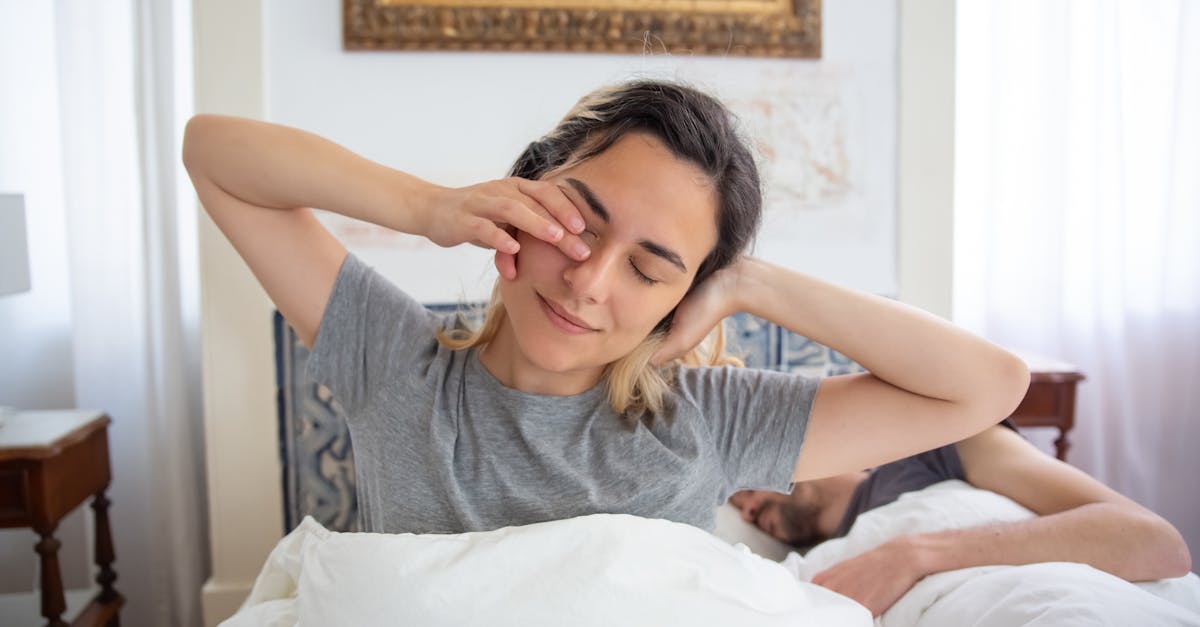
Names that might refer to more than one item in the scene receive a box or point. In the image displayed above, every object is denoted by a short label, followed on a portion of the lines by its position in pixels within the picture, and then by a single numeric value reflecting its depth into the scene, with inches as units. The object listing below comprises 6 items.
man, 46.6
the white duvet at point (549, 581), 32.6
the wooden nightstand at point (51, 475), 65.5
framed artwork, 70.0
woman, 37.4
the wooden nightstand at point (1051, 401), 75.8
